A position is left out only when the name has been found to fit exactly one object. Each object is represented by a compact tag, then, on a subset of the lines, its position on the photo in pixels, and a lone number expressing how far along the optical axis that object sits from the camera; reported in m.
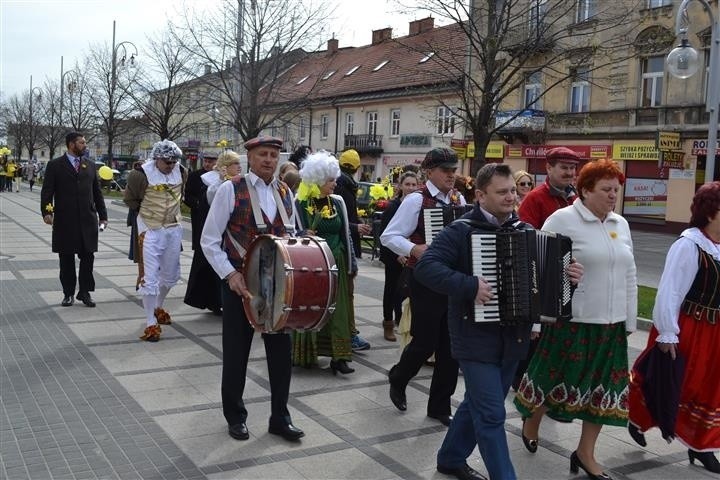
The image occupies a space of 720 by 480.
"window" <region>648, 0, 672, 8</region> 27.93
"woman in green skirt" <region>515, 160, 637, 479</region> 4.51
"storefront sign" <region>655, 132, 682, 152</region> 23.53
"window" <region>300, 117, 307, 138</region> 50.22
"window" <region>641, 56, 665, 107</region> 28.56
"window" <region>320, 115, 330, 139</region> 47.38
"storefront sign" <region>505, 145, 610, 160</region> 30.61
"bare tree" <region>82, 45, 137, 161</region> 35.53
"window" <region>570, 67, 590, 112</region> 31.39
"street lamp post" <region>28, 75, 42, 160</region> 57.91
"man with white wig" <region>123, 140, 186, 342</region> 8.09
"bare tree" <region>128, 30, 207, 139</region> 30.41
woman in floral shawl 6.71
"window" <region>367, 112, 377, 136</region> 43.22
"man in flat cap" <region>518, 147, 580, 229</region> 5.59
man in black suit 9.26
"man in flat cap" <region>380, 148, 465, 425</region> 5.47
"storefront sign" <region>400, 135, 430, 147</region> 39.06
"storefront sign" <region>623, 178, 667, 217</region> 28.58
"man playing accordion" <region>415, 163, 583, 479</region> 3.83
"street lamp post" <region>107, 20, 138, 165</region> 35.53
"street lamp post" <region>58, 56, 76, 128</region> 43.86
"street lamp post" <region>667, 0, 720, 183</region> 11.68
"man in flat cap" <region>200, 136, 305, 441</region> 5.00
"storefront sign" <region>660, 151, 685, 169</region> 24.28
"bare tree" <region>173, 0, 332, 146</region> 24.56
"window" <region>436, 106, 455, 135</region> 36.04
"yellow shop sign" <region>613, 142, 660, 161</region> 28.39
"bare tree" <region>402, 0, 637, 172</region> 14.87
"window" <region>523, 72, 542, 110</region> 31.91
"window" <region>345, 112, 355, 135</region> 45.22
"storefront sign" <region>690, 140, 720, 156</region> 26.41
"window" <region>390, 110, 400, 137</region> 41.44
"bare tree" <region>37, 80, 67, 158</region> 54.50
